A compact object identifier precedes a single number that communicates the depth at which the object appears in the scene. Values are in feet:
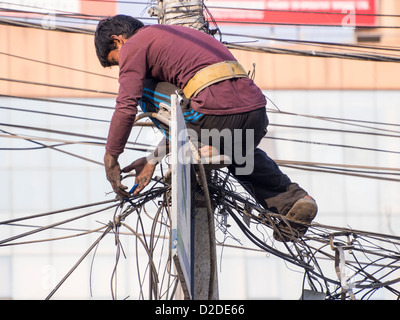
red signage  107.14
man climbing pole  31.14
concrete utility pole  32.42
